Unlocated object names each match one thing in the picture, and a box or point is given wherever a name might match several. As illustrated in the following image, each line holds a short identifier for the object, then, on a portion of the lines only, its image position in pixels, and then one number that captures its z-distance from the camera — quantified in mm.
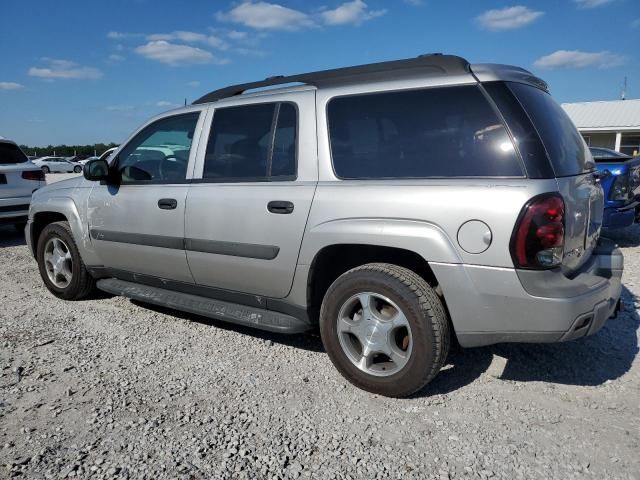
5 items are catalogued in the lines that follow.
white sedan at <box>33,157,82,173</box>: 40797
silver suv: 2654
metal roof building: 30688
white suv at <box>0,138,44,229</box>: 8047
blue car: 6777
